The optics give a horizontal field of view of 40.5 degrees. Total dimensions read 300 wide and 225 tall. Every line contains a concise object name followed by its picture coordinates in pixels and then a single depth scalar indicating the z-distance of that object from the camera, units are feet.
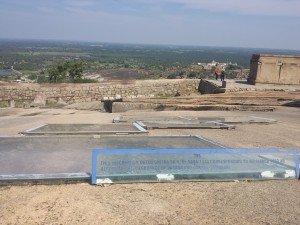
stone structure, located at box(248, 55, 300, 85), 80.23
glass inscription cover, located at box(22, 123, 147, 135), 26.66
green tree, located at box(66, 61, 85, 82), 123.54
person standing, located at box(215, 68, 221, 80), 96.48
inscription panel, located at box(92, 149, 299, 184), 17.17
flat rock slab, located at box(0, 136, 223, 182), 17.95
